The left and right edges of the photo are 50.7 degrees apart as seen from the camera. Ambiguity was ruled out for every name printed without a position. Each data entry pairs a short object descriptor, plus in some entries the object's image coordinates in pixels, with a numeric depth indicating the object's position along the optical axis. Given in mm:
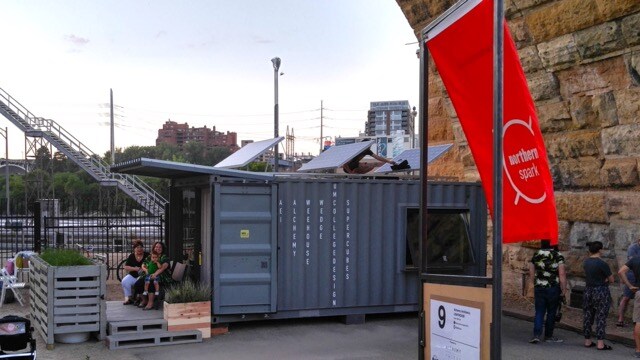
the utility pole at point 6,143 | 36772
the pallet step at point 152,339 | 10091
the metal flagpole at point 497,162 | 4926
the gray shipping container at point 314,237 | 11297
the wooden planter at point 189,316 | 10586
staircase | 34156
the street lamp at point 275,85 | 29391
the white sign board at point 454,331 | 5184
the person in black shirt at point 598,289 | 10367
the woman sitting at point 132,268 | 12281
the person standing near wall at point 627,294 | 11555
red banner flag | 5105
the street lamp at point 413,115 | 43938
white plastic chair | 13711
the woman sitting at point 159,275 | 11695
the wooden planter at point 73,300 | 10023
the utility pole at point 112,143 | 45750
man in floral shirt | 10656
